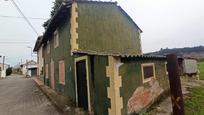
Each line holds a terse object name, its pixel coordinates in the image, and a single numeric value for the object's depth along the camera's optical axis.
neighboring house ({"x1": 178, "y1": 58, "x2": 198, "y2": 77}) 9.66
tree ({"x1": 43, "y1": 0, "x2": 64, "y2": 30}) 15.36
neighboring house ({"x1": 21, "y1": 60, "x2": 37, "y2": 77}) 31.01
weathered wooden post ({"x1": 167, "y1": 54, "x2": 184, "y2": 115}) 1.00
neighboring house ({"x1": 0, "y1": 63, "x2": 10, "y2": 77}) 27.41
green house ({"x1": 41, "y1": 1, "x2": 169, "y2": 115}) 3.45
